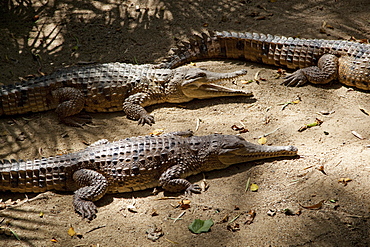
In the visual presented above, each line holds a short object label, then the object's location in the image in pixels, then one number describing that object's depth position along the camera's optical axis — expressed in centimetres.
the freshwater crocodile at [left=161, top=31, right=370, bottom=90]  1169
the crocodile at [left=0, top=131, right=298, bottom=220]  874
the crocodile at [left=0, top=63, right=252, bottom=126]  1172
